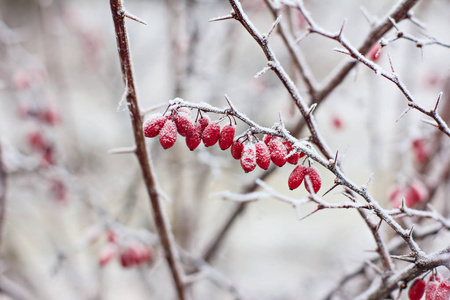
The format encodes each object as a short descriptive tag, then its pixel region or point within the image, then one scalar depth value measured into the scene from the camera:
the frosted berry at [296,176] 0.39
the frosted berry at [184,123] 0.39
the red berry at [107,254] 0.53
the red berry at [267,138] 0.40
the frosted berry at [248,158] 0.38
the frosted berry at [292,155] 0.39
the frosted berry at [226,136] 0.39
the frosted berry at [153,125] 0.39
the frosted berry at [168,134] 0.39
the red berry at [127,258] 0.53
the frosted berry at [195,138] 0.39
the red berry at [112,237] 0.55
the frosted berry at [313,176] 0.39
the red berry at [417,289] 0.40
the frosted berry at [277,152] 0.39
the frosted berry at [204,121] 0.40
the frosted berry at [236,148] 0.40
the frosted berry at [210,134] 0.39
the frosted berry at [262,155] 0.39
